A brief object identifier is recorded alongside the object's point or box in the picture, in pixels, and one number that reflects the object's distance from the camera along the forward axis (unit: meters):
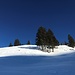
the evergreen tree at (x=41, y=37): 29.55
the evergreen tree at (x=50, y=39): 30.36
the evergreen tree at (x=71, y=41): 43.20
